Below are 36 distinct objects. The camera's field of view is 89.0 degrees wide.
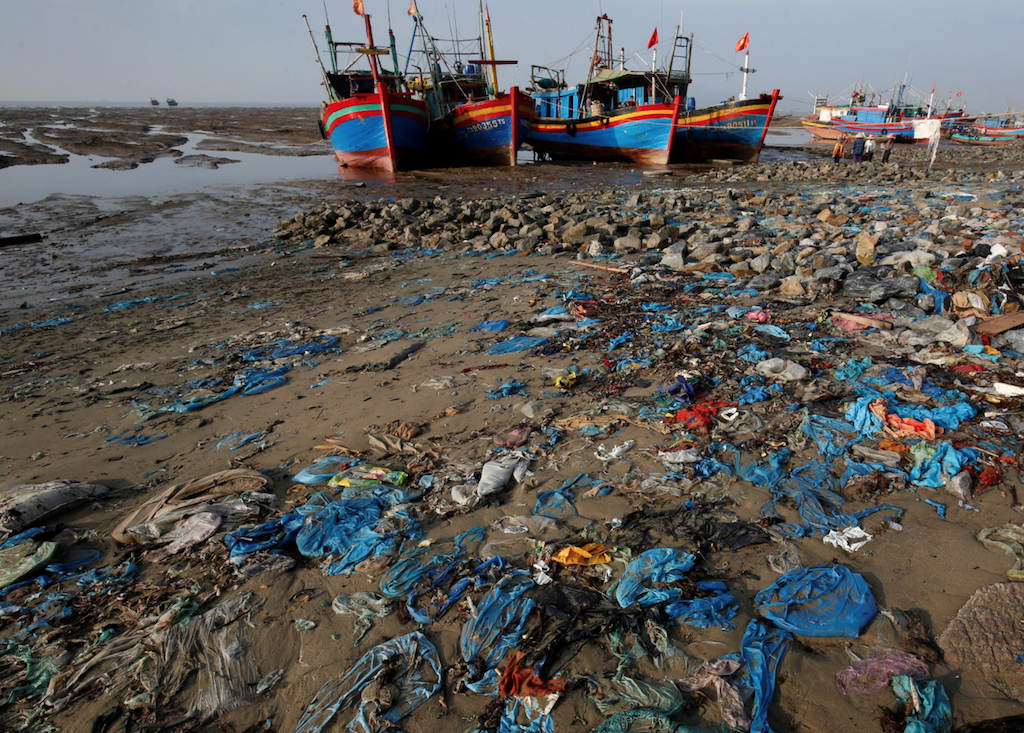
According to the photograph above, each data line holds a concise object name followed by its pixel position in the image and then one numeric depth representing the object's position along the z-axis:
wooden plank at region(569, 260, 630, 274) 6.39
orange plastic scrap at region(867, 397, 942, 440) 2.96
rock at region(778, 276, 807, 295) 5.25
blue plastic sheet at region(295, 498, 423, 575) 2.47
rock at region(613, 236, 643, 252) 7.32
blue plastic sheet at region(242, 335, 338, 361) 4.88
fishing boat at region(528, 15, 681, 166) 20.81
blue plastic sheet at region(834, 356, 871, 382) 3.68
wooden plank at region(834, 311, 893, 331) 4.33
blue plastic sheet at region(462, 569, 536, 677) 1.97
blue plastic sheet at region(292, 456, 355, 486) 3.04
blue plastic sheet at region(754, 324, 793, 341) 4.34
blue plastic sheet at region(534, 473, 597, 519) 2.65
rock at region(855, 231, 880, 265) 5.61
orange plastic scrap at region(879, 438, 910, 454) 2.91
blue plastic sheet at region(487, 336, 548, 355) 4.54
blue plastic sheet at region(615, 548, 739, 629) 2.04
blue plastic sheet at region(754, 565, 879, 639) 1.97
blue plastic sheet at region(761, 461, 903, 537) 2.46
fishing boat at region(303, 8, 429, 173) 19.41
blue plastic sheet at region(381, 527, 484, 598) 2.28
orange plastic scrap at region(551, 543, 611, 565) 2.32
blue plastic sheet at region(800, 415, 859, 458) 2.97
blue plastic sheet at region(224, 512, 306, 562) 2.47
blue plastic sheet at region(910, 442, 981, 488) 2.67
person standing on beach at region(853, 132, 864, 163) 18.70
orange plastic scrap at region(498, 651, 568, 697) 1.81
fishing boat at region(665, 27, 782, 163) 20.64
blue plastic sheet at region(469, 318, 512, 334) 5.04
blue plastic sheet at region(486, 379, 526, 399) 3.82
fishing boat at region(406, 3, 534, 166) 21.05
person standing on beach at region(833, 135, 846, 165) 21.12
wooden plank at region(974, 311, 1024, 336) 3.95
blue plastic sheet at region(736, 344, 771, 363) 3.96
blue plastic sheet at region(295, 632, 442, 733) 1.79
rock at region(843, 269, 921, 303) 4.70
